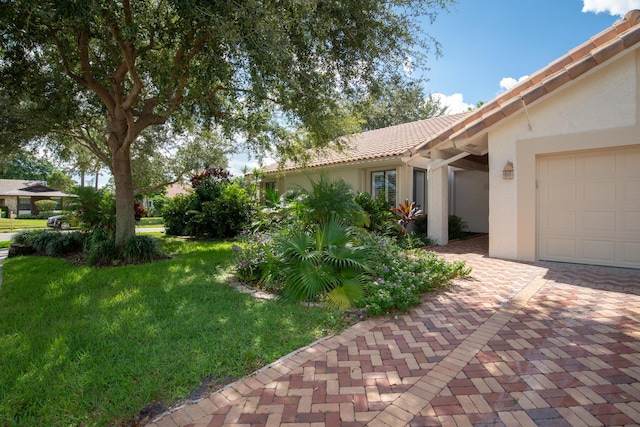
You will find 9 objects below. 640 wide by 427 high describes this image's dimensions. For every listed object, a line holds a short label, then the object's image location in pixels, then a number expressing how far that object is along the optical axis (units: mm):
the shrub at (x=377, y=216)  10523
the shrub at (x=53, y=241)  10078
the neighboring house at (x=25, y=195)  41562
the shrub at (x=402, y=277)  4656
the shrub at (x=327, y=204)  6738
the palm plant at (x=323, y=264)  4996
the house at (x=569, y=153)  6812
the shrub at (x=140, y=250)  8484
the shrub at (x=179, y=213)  14289
